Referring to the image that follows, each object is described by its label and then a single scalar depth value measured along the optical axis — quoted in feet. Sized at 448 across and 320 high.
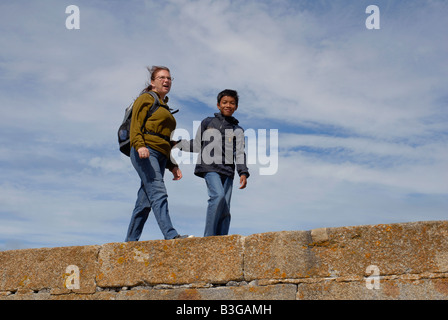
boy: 18.56
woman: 18.20
